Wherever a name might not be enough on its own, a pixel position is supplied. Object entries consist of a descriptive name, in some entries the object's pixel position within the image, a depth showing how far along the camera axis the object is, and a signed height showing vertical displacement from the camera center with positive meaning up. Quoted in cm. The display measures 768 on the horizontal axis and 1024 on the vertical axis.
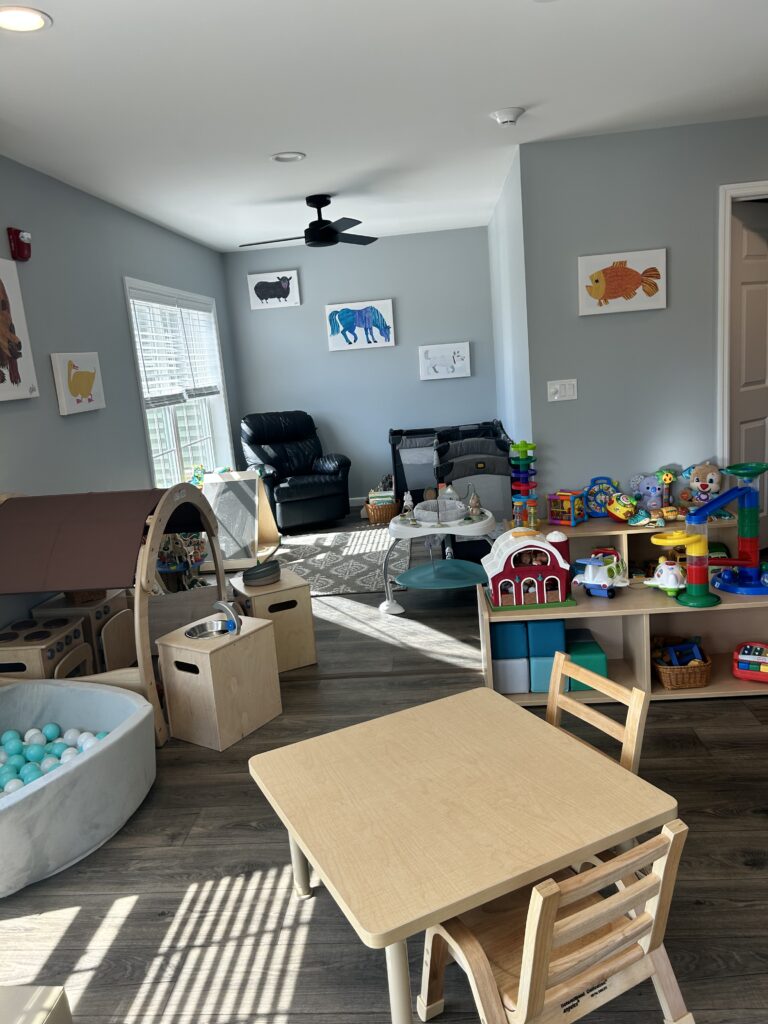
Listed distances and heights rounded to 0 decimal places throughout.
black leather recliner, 688 -82
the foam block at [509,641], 333 -119
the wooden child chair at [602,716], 180 -87
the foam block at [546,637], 331 -118
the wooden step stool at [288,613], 386 -115
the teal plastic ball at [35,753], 276 -124
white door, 427 +4
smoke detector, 354 +112
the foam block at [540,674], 334 -135
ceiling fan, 527 +101
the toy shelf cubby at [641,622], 323 -126
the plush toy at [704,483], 403 -71
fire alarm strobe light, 371 +76
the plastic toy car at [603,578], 332 -96
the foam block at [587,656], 328 -128
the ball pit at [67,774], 227 -123
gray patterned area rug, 531 -139
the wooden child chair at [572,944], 125 -108
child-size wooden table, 137 -90
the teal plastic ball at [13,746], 285 -125
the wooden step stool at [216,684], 312 -121
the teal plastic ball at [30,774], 267 -127
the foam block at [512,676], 337 -136
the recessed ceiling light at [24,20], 226 +113
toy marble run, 315 -82
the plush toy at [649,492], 405 -74
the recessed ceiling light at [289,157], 404 +117
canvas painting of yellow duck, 406 +9
